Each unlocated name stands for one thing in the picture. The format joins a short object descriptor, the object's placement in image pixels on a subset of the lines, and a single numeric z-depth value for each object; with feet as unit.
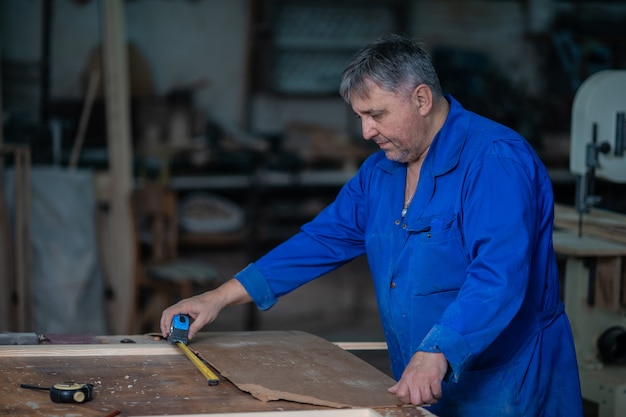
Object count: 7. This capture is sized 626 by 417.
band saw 11.43
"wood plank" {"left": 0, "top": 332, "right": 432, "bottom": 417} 6.89
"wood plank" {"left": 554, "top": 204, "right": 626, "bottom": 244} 11.77
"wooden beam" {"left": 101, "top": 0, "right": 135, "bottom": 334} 18.42
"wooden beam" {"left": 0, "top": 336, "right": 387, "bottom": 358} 8.25
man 7.29
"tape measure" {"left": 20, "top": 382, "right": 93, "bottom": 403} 6.91
